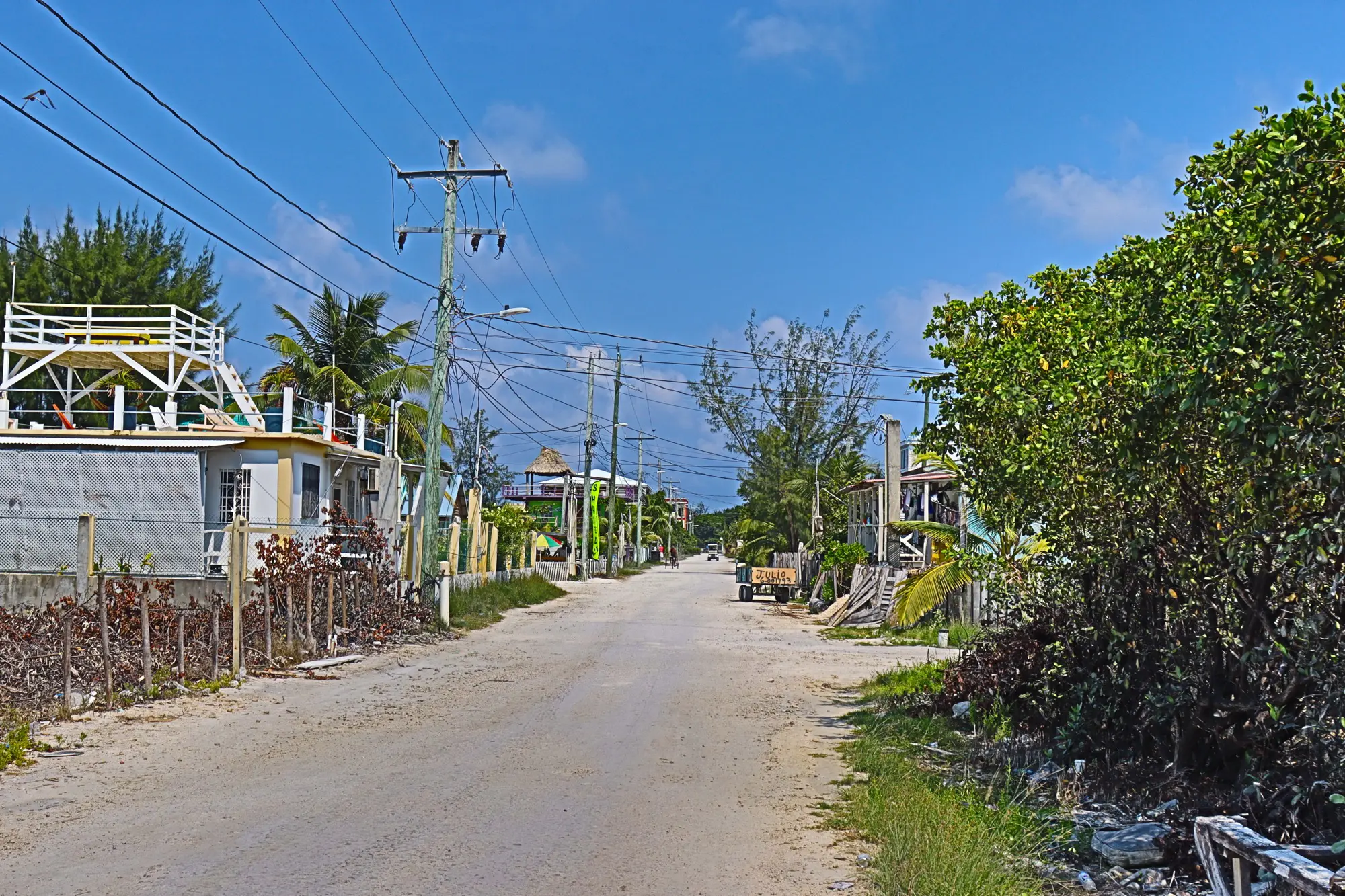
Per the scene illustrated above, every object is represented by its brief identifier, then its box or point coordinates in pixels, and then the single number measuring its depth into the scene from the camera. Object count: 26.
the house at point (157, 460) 22.20
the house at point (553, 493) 65.88
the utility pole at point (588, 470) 52.09
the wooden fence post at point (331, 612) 18.09
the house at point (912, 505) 31.45
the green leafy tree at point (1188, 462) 5.57
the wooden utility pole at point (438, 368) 23.88
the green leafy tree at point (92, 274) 34.84
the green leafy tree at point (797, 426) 52.12
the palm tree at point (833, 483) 48.50
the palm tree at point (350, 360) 34.03
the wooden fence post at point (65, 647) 11.52
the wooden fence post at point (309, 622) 17.41
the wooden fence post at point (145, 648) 12.69
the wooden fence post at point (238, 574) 14.92
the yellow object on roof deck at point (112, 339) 25.52
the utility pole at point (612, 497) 55.19
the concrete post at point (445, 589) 23.67
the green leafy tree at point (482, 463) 58.06
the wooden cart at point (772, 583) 39.78
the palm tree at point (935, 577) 19.09
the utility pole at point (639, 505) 80.12
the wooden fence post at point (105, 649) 12.12
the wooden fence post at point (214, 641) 14.09
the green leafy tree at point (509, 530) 40.47
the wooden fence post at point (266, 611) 15.93
